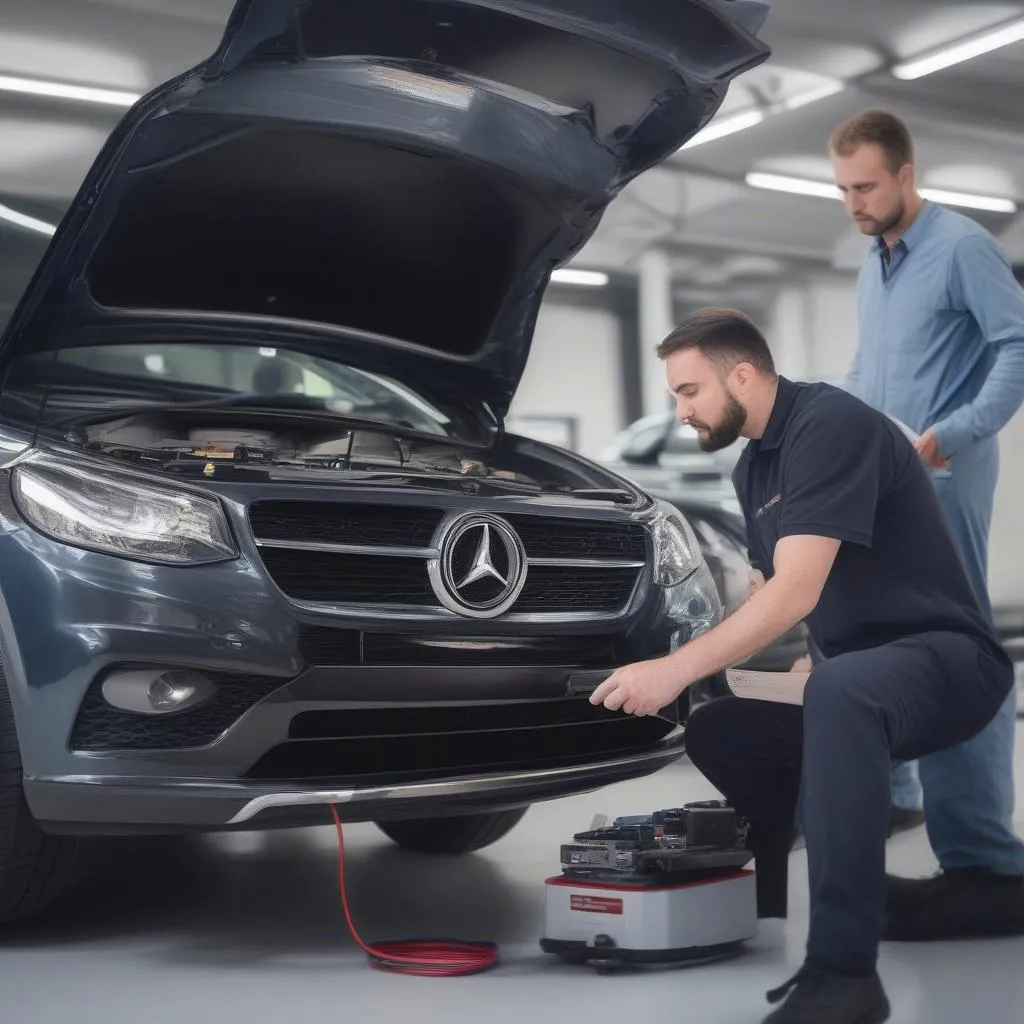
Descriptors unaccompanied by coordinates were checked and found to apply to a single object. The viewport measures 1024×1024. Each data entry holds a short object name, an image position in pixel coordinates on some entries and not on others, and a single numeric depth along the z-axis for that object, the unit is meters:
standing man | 2.38
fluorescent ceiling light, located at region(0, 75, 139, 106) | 6.20
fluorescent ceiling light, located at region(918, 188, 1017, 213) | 8.13
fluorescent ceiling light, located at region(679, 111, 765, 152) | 7.55
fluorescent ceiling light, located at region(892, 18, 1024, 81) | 6.64
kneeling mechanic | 1.68
